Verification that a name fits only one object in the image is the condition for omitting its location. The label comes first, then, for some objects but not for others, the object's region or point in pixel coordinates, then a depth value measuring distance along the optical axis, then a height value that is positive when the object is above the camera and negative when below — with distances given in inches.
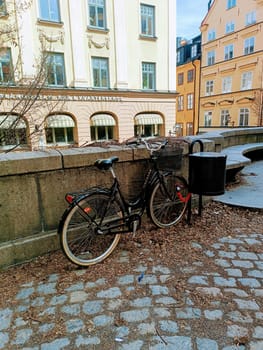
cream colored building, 540.7 +157.7
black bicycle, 89.7 -35.8
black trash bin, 115.5 -23.6
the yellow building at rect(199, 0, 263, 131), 853.2 +227.2
